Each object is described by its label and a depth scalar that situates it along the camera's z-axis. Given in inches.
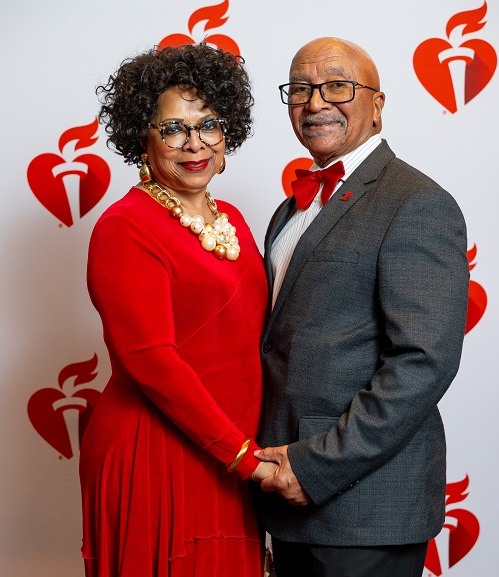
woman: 68.1
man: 63.7
